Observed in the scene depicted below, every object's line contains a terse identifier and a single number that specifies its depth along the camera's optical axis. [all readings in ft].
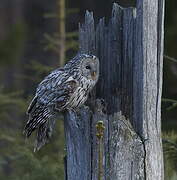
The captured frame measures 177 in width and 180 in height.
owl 43.22
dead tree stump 36.81
